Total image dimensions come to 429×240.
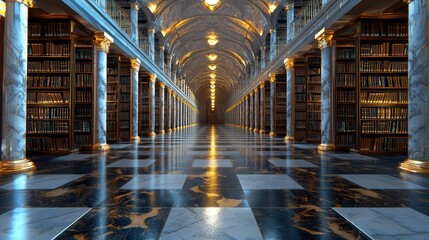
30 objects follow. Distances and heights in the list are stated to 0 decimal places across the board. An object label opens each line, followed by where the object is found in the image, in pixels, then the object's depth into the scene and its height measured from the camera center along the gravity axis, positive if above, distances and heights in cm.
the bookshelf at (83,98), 842 +70
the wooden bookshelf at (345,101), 837 +60
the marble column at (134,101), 1242 +91
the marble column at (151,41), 1580 +462
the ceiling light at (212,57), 3291 +775
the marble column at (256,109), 2142 +97
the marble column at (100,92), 839 +89
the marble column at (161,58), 1942 +451
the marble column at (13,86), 484 +63
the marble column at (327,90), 826 +93
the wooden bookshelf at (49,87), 736 +90
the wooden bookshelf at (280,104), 1653 +102
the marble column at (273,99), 1598 +131
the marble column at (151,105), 1573 +91
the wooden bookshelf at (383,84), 740 +99
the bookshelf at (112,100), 1121 +86
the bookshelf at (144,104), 1653 +106
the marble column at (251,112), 2441 +81
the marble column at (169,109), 2206 +98
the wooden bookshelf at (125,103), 1277 +84
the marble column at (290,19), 1241 +461
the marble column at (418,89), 466 +54
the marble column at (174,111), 2486 +89
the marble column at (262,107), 1936 +99
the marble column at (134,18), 1252 +469
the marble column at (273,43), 1634 +469
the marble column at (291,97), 1227 +106
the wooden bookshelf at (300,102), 1296 +90
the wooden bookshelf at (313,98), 1124 +94
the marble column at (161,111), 1906 +70
